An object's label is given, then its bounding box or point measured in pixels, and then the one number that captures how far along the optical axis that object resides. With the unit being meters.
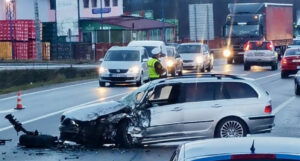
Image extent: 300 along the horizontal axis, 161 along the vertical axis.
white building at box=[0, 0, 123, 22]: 82.38
